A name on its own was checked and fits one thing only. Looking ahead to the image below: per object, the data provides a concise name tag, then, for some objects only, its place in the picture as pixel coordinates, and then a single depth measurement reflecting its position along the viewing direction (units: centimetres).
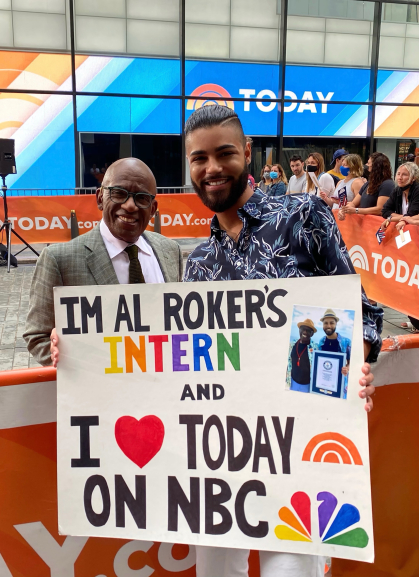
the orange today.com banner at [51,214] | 1071
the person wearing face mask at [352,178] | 799
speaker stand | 974
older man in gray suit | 216
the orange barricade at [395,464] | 223
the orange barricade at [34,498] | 199
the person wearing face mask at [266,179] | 1281
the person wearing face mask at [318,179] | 899
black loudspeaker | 999
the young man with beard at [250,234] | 180
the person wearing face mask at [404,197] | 621
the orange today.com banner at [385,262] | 596
